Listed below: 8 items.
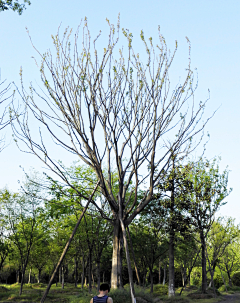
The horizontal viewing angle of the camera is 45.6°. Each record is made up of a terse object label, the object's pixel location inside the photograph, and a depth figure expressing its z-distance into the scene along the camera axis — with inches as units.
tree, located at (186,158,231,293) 672.4
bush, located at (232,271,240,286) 1610.5
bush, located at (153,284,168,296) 955.3
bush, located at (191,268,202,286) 1805.6
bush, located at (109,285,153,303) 372.8
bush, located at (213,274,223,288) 1612.0
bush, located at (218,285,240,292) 1389.0
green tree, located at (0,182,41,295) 951.0
